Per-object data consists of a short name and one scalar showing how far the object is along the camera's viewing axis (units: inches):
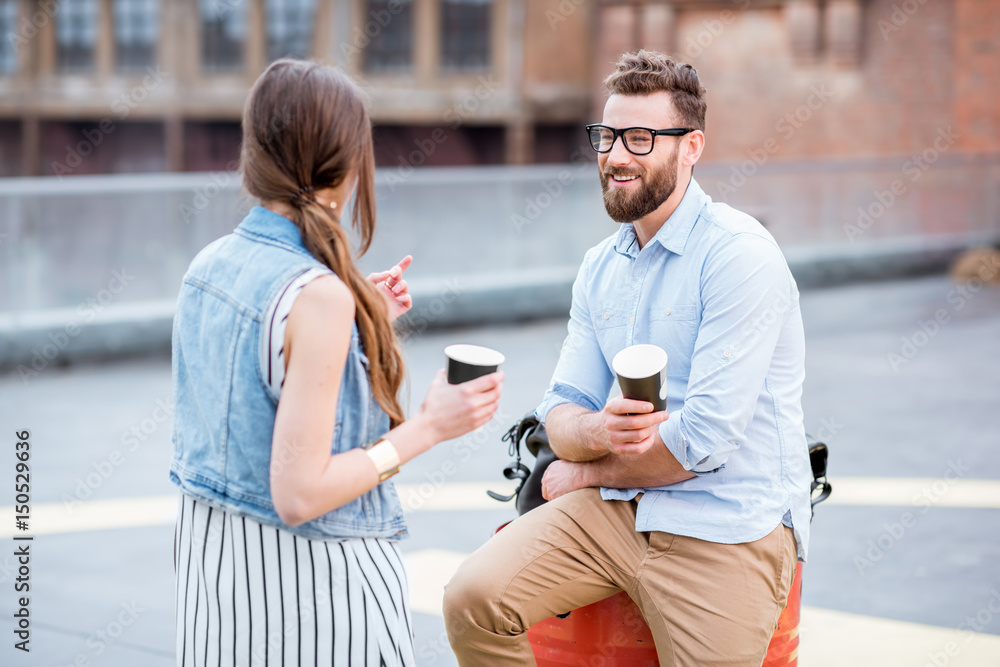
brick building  813.2
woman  72.8
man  97.5
